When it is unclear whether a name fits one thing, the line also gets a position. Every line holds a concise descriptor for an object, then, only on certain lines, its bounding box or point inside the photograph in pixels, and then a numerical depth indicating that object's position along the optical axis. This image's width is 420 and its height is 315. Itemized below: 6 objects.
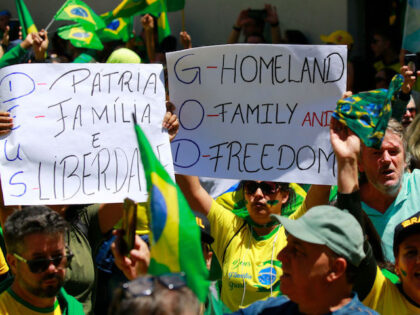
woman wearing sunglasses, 7.23
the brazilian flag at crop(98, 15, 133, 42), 13.73
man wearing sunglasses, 5.75
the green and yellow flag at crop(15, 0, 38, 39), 12.17
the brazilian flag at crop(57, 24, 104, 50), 12.59
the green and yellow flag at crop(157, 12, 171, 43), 13.93
